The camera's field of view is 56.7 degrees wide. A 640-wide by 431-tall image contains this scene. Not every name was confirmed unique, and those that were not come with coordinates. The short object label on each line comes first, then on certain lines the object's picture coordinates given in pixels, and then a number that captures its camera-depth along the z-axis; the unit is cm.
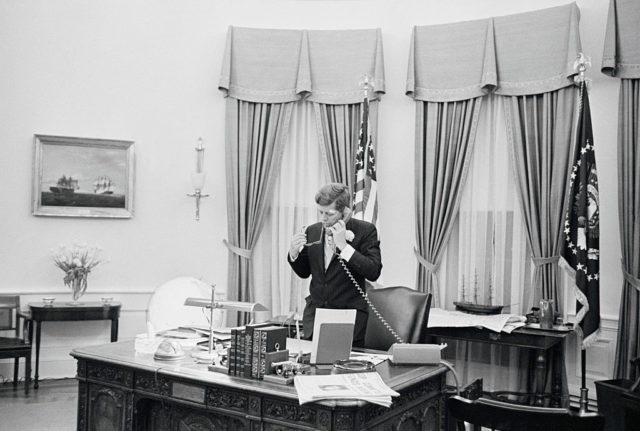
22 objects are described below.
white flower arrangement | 547
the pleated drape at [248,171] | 597
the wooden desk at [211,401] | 229
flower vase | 548
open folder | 263
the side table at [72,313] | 520
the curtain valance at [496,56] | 494
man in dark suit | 340
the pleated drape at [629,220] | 446
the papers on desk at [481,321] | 443
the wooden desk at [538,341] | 430
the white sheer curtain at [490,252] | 509
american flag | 534
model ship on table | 482
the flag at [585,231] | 441
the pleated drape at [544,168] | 489
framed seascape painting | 568
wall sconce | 589
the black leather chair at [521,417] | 177
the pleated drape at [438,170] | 536
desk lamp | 289
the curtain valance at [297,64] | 579
